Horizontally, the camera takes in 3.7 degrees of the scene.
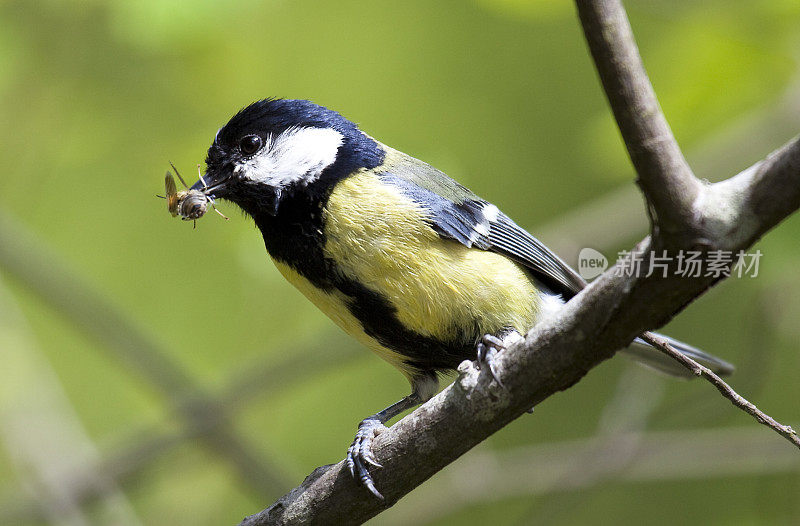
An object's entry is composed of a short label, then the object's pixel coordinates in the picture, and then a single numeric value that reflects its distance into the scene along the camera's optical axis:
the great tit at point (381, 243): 2.48
